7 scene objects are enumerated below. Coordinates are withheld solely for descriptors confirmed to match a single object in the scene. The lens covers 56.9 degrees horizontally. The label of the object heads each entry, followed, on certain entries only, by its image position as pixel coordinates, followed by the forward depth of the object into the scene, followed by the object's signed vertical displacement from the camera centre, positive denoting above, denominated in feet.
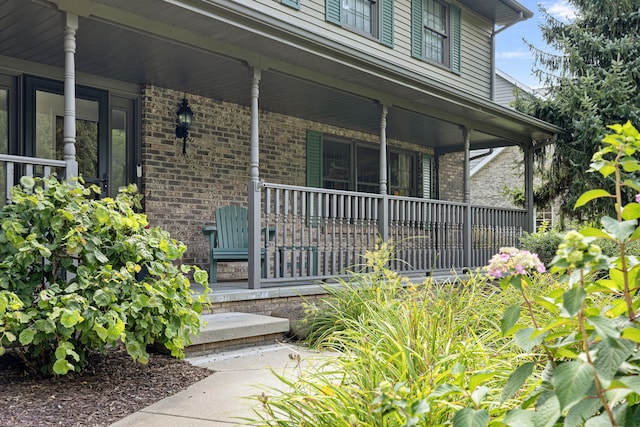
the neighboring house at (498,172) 59.11 +5.38
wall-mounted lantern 25.27 +4.39
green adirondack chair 23.54 -0.52
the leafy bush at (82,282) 11.30 -1.22
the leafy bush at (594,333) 4.43 -0.92
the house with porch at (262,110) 18.56 +5.42
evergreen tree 38.01 +9.49
